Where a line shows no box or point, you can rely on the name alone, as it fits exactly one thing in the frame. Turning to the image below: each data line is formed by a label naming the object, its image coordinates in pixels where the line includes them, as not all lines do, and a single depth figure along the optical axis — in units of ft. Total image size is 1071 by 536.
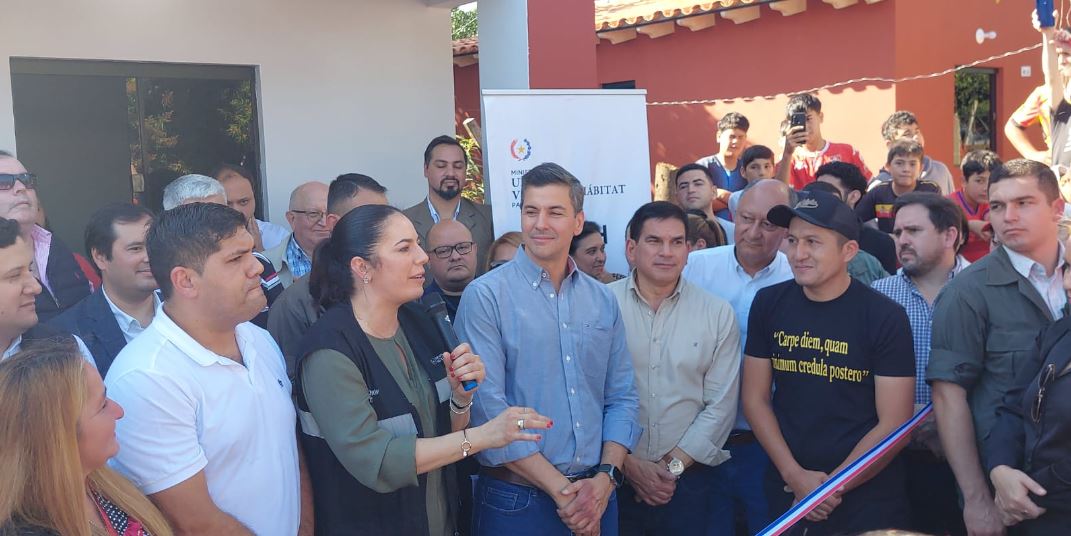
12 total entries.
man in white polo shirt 8.20
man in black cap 11.66
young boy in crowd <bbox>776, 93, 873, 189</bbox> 24.39
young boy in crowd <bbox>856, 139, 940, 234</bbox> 21.71
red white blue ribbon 11.36
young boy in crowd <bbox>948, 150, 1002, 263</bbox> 20.72
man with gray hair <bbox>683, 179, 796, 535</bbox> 13.37
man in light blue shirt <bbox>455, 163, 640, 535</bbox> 10.98
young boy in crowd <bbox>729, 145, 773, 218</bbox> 22.35
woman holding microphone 8.90
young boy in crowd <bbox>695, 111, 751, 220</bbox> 23.61
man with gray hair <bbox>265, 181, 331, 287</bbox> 15.90
